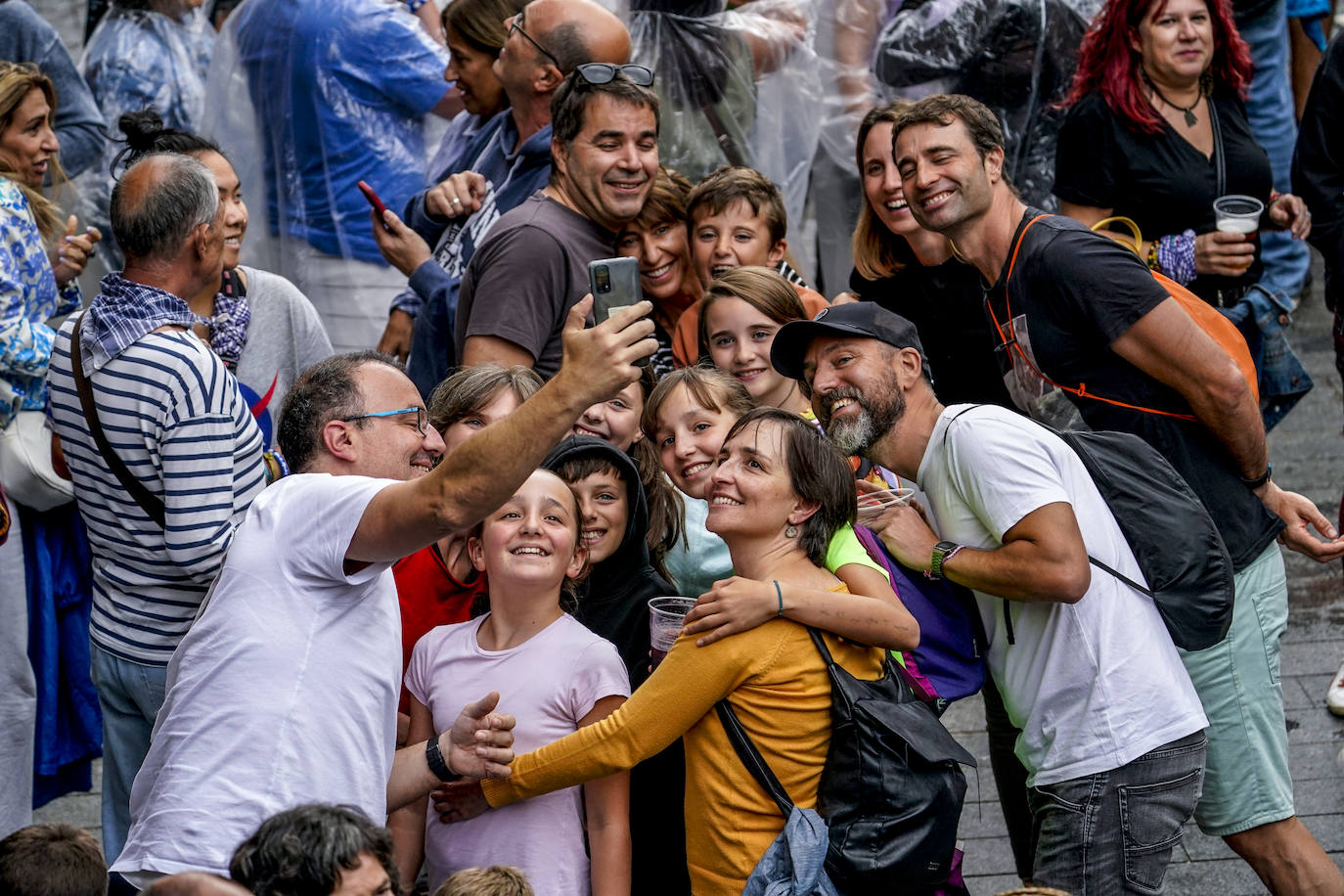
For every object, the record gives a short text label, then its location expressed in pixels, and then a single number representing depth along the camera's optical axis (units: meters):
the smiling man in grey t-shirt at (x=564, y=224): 8.70
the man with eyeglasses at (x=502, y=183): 10.02
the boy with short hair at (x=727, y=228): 9.71
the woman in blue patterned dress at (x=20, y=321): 9.21
